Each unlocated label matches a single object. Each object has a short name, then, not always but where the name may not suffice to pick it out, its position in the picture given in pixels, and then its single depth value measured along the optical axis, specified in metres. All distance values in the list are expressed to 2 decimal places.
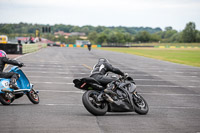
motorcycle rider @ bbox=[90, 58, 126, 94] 18.78
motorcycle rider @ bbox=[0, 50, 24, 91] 21.30
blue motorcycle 21.02
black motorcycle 18.06
